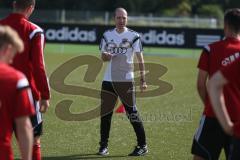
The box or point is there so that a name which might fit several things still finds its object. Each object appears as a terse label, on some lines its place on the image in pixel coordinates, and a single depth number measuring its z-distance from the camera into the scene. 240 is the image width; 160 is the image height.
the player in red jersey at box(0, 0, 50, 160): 12.97
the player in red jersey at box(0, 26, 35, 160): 8.21
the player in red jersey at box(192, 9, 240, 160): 11.78
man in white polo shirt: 18.61
